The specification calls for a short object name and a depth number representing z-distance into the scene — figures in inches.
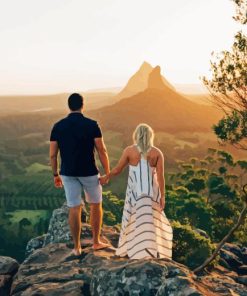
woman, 313.3
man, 308.8
